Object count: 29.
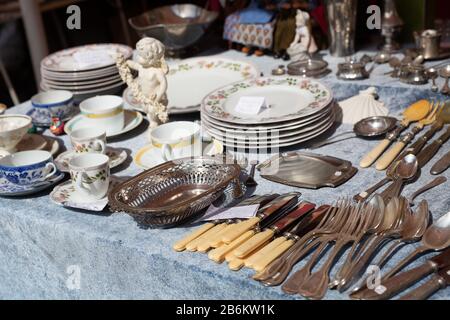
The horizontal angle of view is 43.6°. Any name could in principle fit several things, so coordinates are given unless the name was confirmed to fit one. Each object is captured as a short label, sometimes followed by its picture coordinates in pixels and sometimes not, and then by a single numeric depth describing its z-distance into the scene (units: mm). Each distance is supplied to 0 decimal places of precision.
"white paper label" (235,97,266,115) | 1122
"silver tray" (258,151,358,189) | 940
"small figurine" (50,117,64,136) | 1262
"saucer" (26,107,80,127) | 1295
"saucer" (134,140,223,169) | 1033
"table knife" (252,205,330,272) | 732
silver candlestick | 1474
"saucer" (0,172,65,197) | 973
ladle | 1095
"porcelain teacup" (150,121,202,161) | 986
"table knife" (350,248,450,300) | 651
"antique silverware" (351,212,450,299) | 654
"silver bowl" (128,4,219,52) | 1634
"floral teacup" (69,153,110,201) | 905
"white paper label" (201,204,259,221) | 824
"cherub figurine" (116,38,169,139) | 1079
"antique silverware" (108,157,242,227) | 813
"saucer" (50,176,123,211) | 908
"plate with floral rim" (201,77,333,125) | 1075
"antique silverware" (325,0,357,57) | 1468
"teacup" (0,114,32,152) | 1107
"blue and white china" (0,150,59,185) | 957
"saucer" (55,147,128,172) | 1059
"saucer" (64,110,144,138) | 1208
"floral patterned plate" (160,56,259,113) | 1358
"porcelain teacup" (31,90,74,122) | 1283
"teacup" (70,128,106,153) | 1027
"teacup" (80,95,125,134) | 1170
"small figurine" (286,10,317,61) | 1519
